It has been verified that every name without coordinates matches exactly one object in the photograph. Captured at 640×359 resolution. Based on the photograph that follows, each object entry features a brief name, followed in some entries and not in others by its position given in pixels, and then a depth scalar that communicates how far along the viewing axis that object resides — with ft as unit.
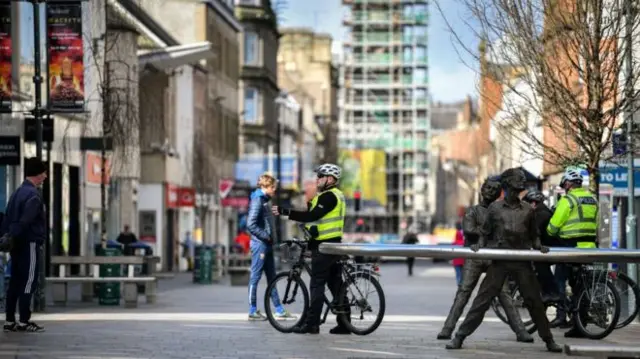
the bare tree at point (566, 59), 81.56
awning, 195.93
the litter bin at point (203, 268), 154.30
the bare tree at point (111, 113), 128.16
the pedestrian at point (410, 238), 243.40
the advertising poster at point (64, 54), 89.81
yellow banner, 627.46
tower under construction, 627.95
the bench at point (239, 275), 141.75
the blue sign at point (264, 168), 307.58
